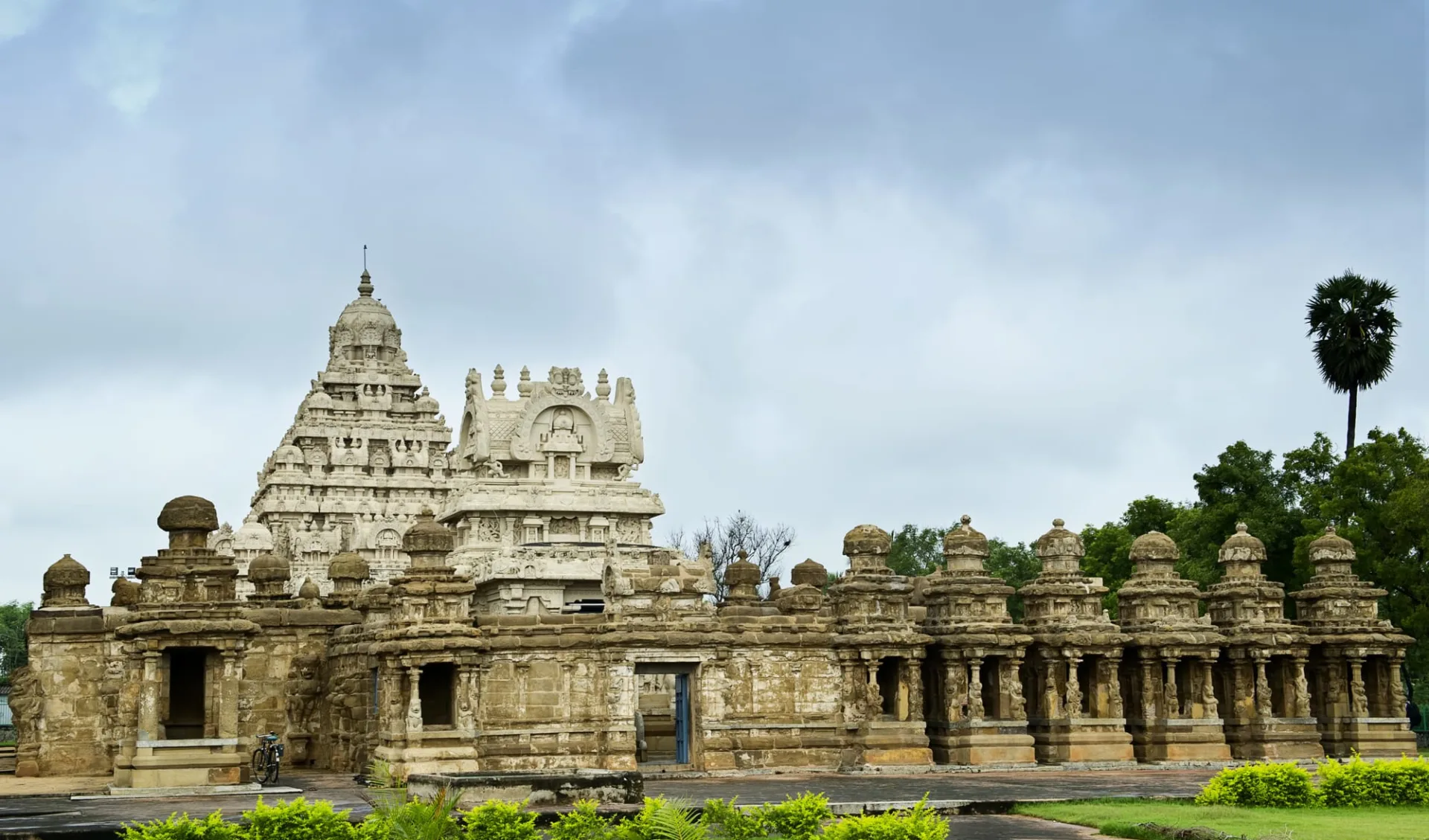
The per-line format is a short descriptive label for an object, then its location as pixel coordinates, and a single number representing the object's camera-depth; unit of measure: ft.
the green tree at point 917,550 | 301.63
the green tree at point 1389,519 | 150.41
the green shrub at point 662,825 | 53.16
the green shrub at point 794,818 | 61.46
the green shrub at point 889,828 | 56.59
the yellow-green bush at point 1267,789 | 78.18
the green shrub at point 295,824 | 58.13
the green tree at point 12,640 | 333.42
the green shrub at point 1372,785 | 79.51
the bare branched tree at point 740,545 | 280.51
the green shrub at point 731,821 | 58.18
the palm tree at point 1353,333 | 188.44
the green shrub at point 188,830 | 55.83
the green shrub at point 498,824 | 58.59
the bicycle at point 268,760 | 99.25
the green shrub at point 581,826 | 57.47
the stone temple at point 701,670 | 101.45
